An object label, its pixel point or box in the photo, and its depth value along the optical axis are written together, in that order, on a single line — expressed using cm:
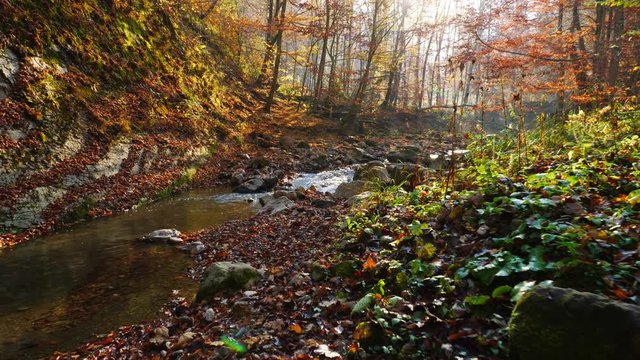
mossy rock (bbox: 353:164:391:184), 1161
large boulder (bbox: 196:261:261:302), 535
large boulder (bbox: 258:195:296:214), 1012
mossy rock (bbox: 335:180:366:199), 1012
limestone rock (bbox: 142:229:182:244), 823
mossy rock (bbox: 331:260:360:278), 465
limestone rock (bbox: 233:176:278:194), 1327
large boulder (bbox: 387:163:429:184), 749
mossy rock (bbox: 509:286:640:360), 237
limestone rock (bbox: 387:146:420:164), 1912
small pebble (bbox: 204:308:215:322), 464
